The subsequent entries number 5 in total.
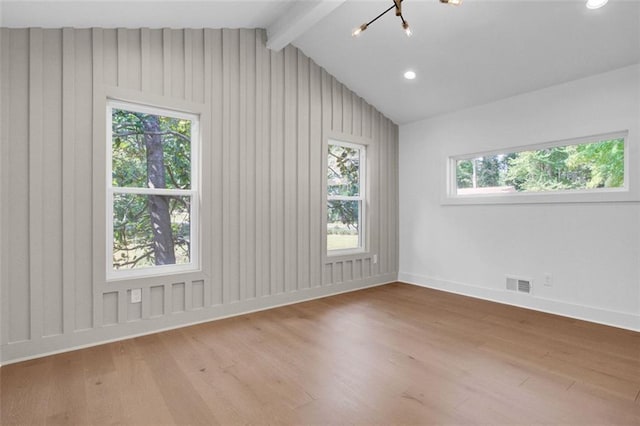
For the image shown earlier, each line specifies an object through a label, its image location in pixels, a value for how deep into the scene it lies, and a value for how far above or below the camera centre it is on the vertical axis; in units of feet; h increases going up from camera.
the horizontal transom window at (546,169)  10.98 +1.73
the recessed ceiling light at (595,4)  8.52 +5.51
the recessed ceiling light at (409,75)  13.23 +5.72
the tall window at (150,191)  9.80 +0.86
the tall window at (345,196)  14.98 +0.93
